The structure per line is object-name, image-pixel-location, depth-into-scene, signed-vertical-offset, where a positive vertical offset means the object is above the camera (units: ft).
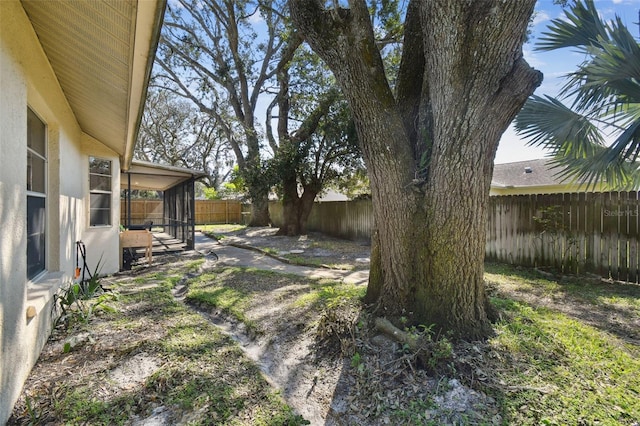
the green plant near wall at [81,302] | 12.55 -3.85
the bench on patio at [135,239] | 24.54 -1.92
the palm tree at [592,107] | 14.62 +5.63
